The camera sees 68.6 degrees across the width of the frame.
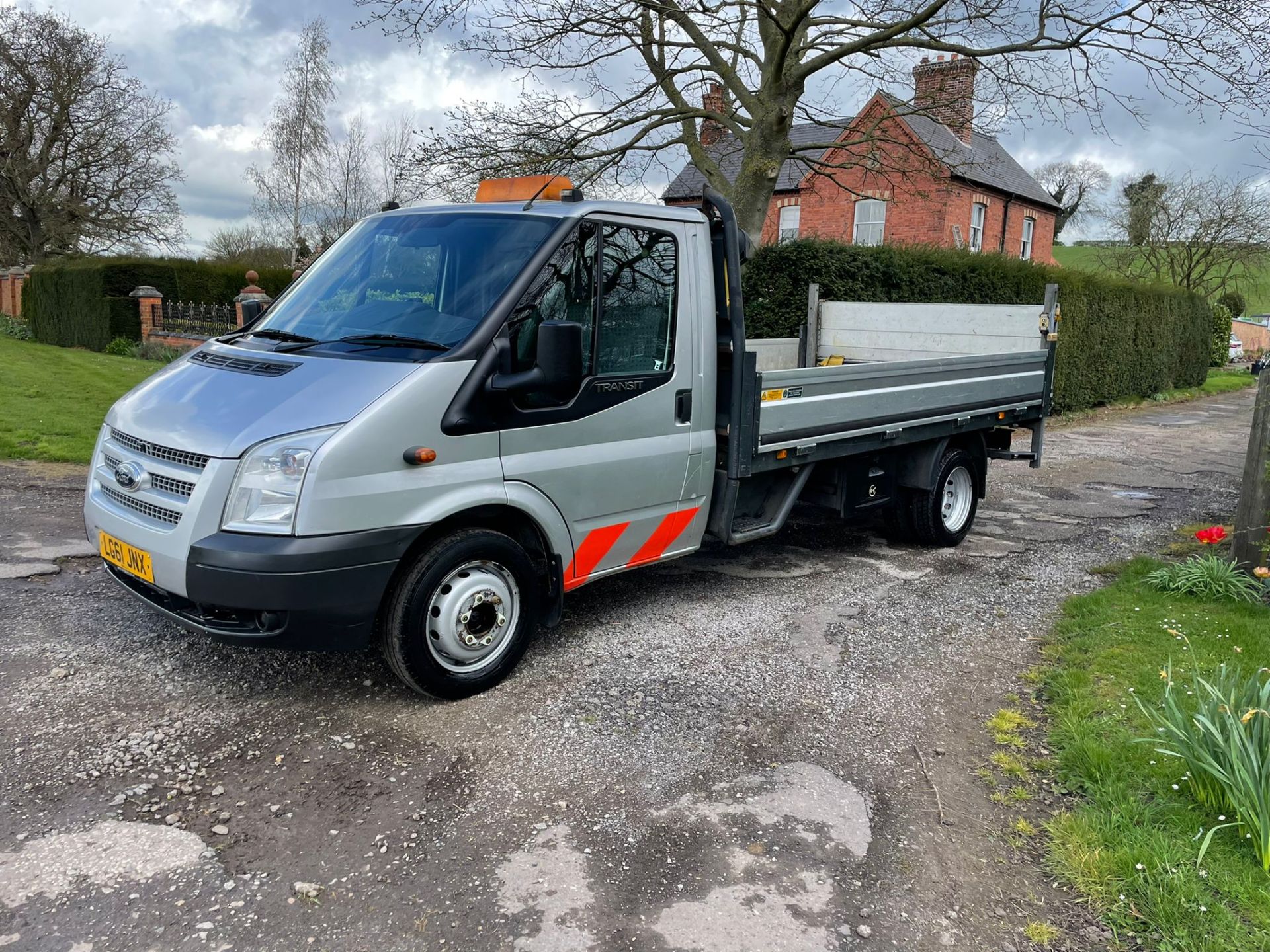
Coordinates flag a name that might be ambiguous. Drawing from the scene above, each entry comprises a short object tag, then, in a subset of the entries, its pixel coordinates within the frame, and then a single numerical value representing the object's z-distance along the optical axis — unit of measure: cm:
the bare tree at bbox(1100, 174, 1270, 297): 3189
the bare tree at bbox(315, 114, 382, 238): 3275
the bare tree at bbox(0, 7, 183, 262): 2998
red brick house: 2619
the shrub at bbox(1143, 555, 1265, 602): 546
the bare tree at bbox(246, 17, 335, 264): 3294
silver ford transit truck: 364
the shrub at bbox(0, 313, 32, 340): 2689
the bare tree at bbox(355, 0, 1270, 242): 1221
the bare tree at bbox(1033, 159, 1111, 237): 5453
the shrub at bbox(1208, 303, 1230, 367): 3117
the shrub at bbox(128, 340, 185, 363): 1947
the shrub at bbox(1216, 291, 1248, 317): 4291
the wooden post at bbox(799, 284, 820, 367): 824
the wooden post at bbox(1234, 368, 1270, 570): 563
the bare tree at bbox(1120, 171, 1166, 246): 3347
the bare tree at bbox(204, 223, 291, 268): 3191
